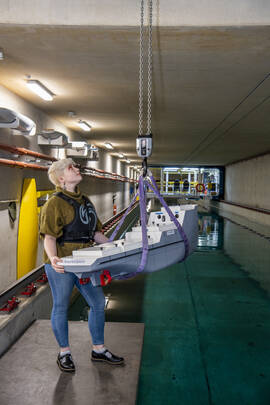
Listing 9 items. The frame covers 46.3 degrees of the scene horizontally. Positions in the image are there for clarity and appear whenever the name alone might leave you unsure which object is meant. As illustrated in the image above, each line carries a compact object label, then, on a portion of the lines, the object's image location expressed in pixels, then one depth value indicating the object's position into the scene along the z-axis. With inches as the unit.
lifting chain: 92.1
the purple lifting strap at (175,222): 88.9
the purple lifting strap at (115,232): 94.4
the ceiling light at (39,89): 180.5
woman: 82.8
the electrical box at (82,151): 298.4
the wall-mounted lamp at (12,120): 155.5
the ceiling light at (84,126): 313.4
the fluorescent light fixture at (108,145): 466.3
